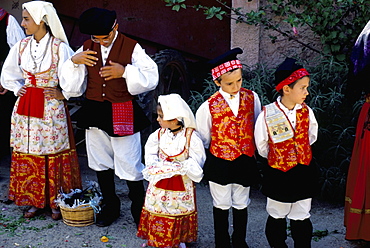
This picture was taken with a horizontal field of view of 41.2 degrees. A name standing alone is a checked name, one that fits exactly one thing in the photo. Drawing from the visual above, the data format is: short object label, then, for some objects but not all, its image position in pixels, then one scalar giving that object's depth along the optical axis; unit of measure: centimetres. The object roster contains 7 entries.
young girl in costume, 354
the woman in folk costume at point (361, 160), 343
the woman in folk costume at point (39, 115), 418
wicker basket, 418
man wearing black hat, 378
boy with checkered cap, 341
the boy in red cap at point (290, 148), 327
